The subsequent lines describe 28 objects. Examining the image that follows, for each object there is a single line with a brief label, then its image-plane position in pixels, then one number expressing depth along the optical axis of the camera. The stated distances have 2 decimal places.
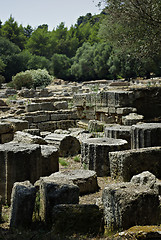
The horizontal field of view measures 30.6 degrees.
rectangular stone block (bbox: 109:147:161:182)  5.74
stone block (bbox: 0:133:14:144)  9.02
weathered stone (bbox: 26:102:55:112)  13.57
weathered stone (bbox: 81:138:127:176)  6.61
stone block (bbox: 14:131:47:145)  7.93
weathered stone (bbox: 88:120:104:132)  10.95
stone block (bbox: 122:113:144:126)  9.84
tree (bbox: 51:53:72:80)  46.22
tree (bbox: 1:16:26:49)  53.94
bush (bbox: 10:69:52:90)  28.20
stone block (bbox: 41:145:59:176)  6.64
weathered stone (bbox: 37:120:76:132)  12.75
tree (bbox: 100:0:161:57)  11.08
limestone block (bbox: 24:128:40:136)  9.51
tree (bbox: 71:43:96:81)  43.47
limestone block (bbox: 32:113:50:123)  12.63
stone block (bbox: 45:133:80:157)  8.90
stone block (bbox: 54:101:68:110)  14.45
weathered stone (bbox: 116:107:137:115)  10.76
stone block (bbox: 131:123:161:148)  6.88
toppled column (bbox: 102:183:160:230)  3.75
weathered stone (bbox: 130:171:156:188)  4.92
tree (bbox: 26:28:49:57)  57.19
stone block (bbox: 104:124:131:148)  7.94
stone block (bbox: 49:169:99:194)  5.56
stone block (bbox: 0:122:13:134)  8.93
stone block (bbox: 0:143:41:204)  5.30
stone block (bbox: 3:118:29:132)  10.00
